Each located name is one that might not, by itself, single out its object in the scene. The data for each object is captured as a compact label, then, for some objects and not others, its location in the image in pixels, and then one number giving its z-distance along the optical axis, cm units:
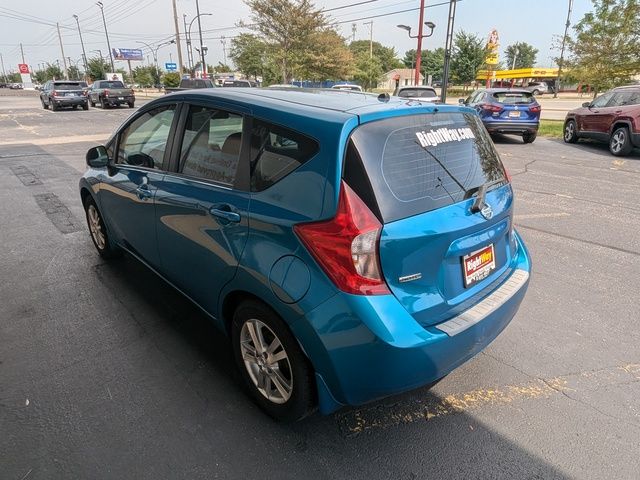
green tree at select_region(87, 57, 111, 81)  8240
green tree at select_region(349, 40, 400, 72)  9455
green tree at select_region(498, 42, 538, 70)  11575
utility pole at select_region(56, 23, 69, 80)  7669
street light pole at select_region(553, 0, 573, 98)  4491
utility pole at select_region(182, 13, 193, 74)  4615
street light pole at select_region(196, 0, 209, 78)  4024
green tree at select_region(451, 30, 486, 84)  4181
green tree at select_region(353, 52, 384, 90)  5647
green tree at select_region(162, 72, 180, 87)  5109
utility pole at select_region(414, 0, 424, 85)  2327
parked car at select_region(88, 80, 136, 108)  2829
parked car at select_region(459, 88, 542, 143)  1301
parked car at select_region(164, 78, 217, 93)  2642
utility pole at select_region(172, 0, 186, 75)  3969
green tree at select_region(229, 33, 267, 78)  5509
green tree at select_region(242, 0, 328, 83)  3466
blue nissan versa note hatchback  200
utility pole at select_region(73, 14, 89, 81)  6954
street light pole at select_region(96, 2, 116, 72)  5919
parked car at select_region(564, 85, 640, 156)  1088
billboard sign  8044
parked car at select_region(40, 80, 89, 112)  2712
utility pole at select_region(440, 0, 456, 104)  1548
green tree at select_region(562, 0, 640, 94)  1612
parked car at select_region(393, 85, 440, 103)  1657
